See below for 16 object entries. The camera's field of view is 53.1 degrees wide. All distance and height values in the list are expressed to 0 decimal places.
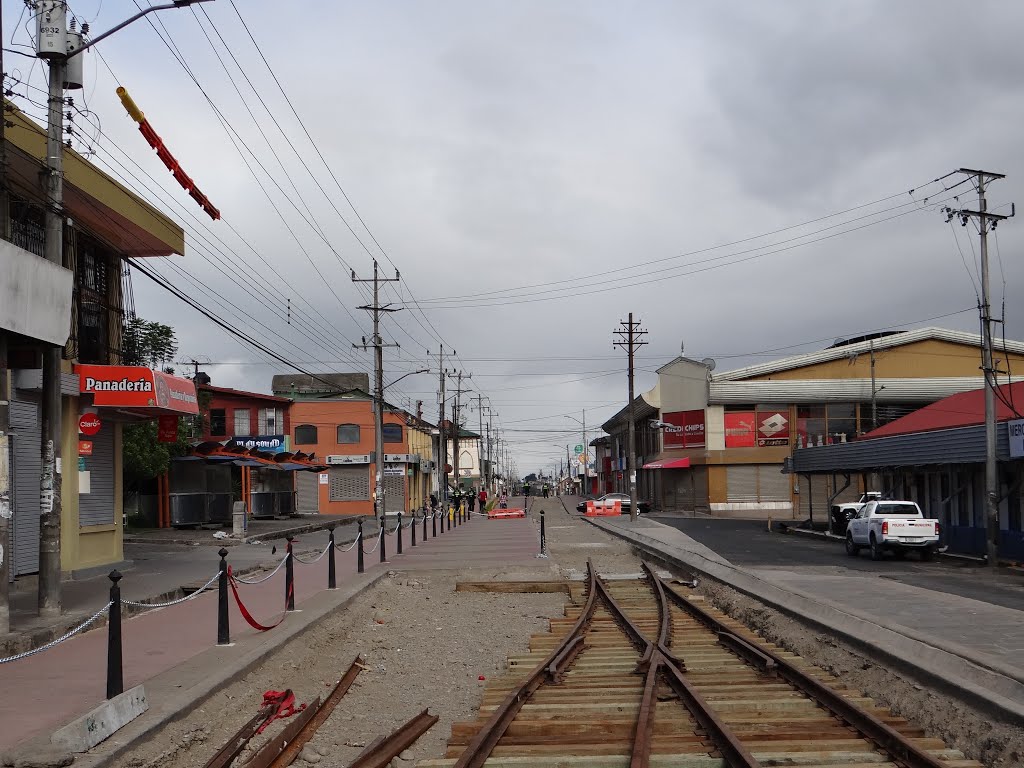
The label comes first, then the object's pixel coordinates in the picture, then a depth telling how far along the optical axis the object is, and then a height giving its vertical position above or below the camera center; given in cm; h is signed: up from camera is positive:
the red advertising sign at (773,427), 6912 +218
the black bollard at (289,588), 1508 -180
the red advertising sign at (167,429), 2306 +87
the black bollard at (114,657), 848 -156
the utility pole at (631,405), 5559 +316
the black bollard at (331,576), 1859 -202
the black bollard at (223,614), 1185 -171
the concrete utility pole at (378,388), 4338 +334
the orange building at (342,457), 6944 +54
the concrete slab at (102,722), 700 -184
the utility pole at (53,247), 1362 +301
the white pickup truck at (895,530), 2858 -204
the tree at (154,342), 4778 +590
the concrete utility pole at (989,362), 2688 +260
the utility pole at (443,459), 6926 +33
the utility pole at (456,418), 8027 +380
